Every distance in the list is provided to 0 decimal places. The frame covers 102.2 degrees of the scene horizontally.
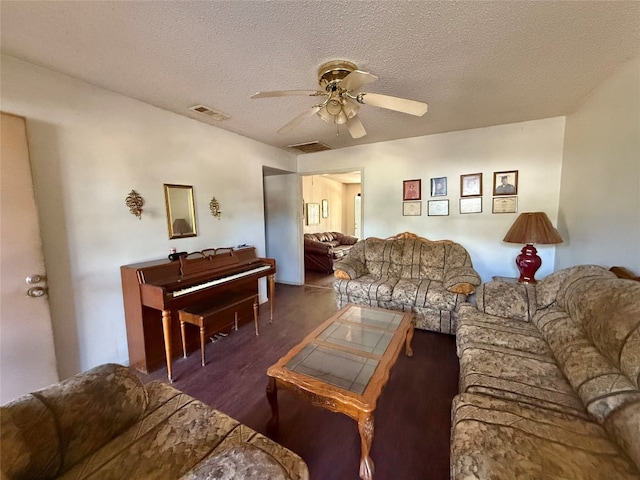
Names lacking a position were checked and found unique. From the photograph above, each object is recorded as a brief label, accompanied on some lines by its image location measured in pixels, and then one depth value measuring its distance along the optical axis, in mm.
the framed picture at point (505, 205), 3327
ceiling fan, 1583
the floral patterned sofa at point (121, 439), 856
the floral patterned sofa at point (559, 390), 945
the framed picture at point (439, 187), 3670
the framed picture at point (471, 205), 3492
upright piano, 2156
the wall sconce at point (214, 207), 3137
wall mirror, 2684
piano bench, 2287
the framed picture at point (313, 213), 6887
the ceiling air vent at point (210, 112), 2574
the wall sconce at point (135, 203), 2352
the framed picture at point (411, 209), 3852
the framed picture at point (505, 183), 3301
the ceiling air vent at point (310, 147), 4062
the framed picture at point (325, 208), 7734
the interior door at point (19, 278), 1650
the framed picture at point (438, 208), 3680
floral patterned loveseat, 2836
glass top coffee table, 1296
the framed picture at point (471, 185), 3471
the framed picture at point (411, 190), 3829
